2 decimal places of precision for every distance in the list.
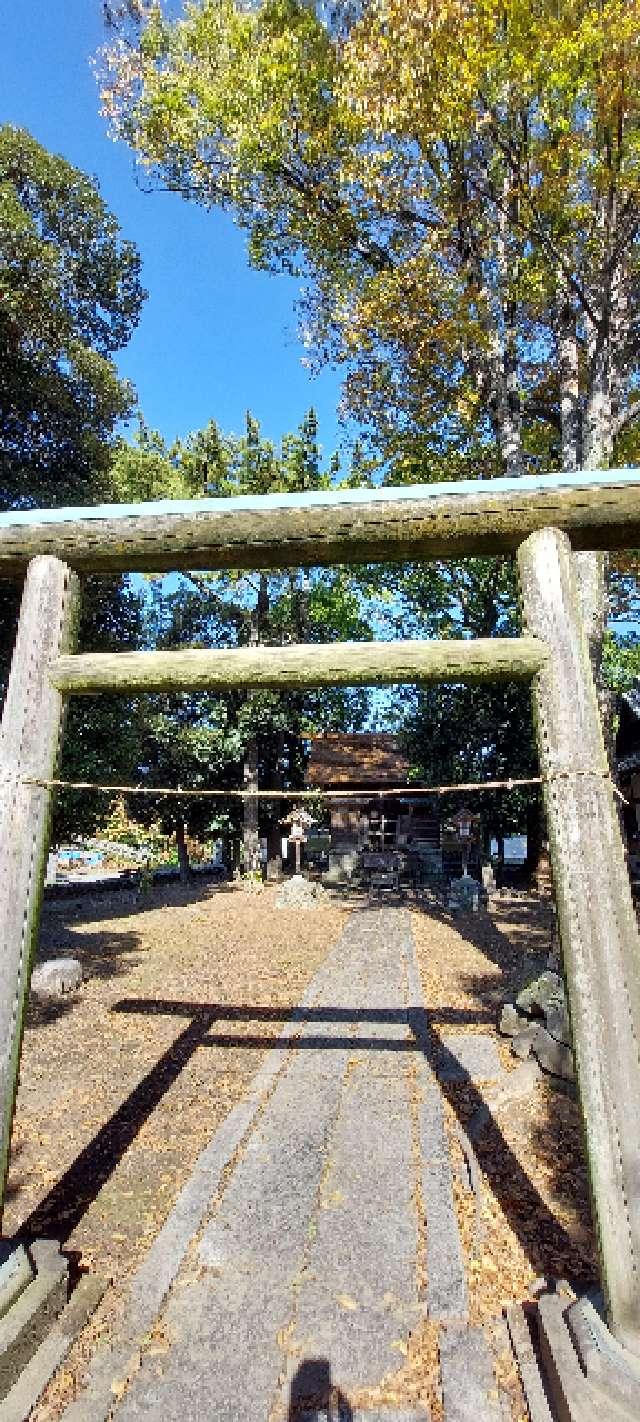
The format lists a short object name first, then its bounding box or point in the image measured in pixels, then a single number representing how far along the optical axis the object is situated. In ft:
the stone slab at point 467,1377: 7.87
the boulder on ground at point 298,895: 53.98
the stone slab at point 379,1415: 7.75
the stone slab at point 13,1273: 8.72
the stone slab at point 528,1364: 7.70
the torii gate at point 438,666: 8.03
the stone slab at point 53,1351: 7.93
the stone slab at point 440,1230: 9.84
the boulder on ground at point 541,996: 20.31
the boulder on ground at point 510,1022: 20.54
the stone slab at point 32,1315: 8.21
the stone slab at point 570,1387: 6.85
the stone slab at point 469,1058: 18.19
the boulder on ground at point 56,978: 26.45
